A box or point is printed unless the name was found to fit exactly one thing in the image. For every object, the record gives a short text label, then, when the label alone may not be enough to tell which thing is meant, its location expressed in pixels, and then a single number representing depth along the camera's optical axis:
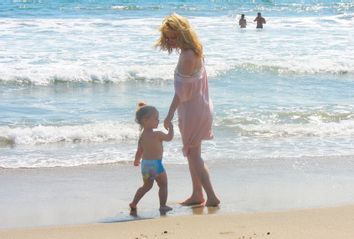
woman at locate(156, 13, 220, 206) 8.09
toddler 8.27
